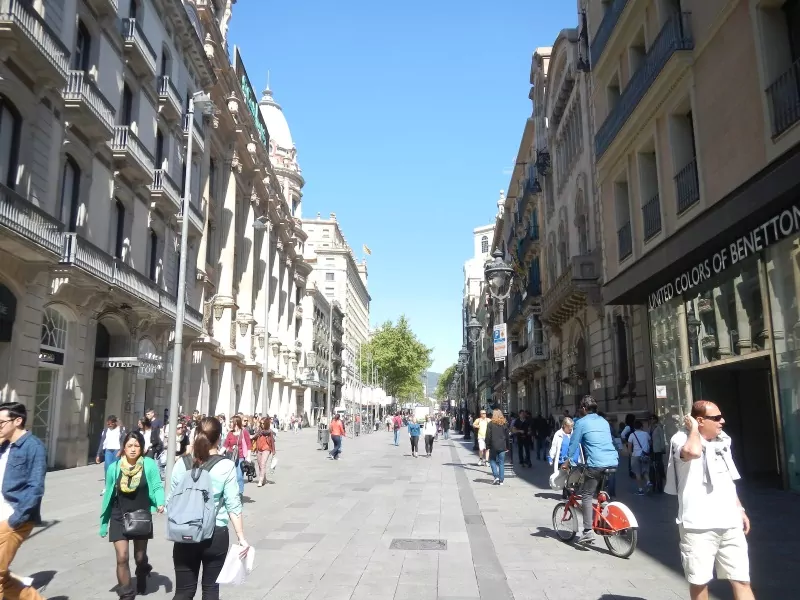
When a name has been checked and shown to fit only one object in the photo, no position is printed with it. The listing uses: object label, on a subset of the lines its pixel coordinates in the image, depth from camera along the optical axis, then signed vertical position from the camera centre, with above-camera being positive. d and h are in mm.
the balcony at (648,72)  13602 +7915
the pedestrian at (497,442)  15508 -672
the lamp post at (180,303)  13234 +2481
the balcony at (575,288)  23266 +4724
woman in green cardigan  5875 -729
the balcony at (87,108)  18453 +8786
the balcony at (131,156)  22141 +8880
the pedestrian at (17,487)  4750 -544
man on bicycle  8000 -458
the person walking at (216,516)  4719 -757
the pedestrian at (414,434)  26328 -796
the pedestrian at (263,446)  15763 -777
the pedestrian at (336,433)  23484 -681
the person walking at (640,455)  13719 -843
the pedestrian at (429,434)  26375 -793
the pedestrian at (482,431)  20805 -532
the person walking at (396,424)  35000 -557
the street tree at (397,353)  92062 +8614
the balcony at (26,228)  14836 +4429
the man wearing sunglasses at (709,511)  4484 -663
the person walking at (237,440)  13077 -554
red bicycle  7535 -1274
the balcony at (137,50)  22969 +12992
